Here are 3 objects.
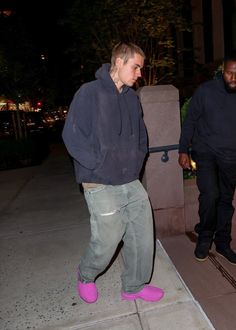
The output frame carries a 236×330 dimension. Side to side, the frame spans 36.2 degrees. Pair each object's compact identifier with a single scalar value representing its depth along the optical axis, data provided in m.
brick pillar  3.62
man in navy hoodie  2.38
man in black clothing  3.09
